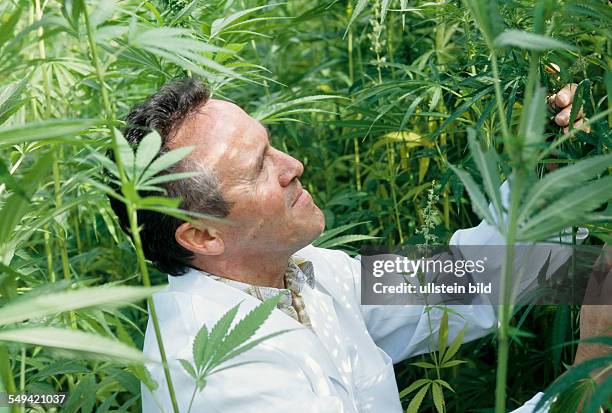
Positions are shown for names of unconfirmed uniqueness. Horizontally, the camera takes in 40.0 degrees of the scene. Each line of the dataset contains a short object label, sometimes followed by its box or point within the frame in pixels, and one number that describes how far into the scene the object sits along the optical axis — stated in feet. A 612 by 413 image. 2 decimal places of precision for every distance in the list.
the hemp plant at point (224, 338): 2.77
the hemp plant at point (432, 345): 4.19
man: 3.86
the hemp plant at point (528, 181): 2.10
